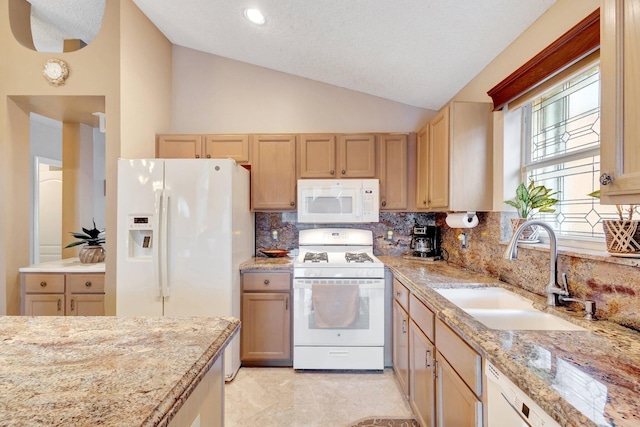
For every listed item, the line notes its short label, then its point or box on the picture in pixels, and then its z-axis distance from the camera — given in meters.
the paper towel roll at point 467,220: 2.04
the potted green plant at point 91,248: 2.63
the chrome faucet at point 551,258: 1.28
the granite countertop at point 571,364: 0.62
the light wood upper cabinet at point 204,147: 2.83
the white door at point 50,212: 4.29
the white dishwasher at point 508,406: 0.71
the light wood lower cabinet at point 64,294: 2.41
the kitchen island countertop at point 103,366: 0.55
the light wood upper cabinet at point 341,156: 2.81
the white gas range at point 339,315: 2.37
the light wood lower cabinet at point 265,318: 2.48
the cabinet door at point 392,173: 2.80
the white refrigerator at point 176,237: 2.21
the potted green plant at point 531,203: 1.56
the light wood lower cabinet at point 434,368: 1.10
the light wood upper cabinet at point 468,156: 1.96
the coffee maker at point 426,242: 2.83
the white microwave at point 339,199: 2.70
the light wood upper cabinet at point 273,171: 2.82
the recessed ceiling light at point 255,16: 2.22
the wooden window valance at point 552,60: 1.20
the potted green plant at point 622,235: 1.07
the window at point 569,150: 1.40
